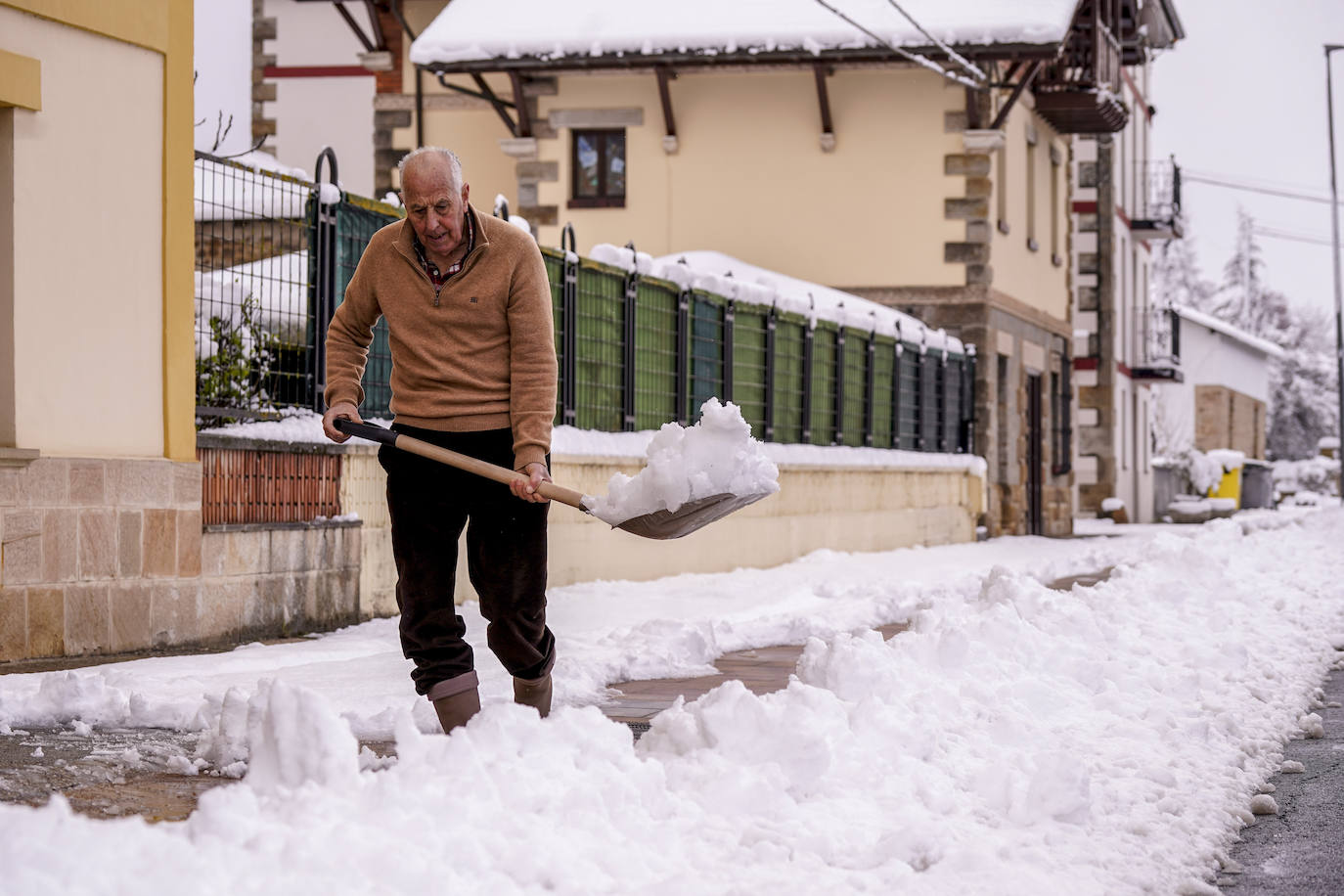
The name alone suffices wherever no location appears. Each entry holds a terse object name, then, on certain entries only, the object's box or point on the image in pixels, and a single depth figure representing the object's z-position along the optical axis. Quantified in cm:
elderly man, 539
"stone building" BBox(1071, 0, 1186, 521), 3541
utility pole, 4538
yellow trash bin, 4591
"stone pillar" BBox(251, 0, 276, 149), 2662
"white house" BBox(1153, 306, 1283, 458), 6231
